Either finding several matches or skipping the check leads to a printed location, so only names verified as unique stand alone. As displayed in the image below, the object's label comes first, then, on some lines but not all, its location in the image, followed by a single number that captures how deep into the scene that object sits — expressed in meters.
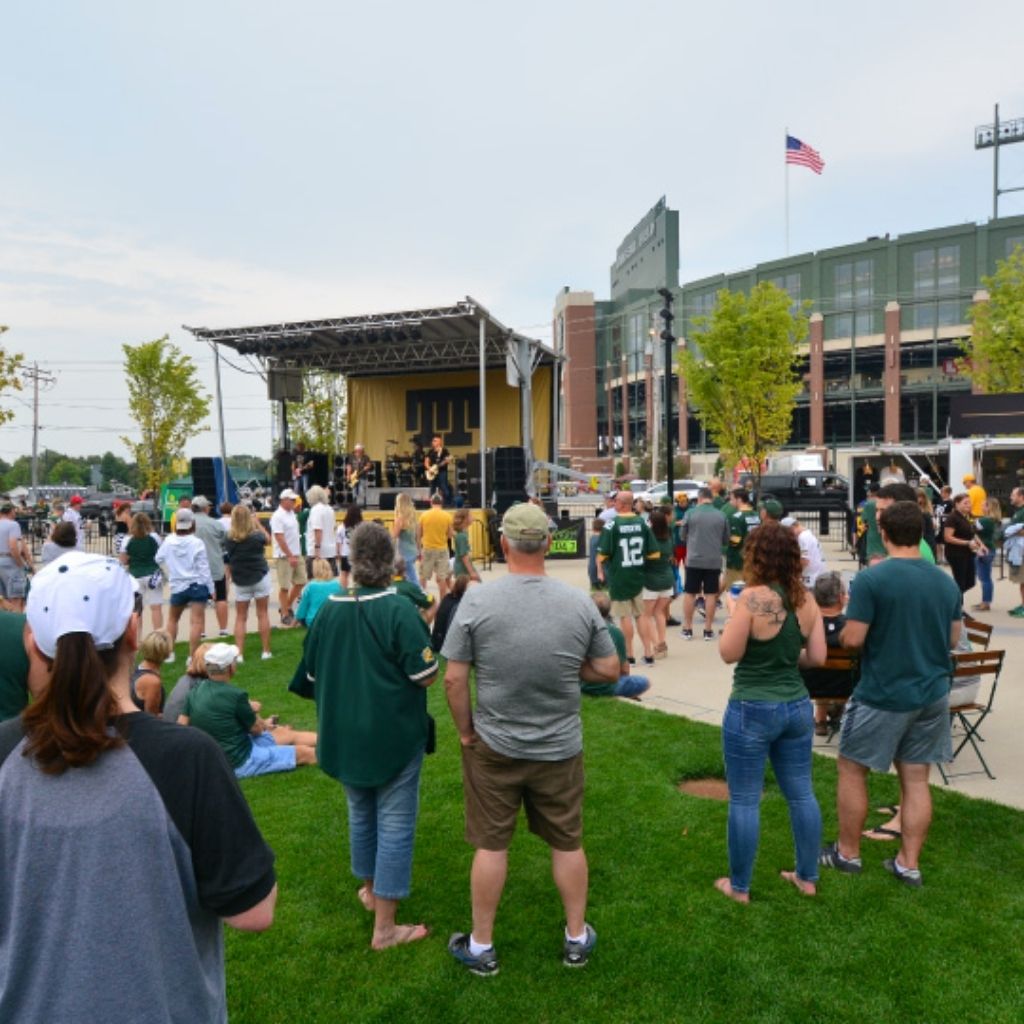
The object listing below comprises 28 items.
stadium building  49.28
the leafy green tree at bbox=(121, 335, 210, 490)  29.89
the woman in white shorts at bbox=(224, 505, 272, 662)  8.16
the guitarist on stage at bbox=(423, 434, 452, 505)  20.19
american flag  35.97
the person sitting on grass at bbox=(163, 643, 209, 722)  4.93
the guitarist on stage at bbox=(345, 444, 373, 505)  21.23
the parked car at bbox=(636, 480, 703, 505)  29.88
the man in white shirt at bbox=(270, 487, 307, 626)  9.54
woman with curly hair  3.44
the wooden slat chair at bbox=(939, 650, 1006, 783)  4.84
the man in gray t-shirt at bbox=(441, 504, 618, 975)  2.99
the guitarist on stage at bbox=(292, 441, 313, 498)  22.61
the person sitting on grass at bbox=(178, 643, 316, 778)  4.86
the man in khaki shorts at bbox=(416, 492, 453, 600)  10.96
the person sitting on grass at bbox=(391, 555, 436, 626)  4.91
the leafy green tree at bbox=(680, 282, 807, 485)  24.98
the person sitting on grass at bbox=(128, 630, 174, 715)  4.66
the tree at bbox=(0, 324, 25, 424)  18.88
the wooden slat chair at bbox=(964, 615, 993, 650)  5.77
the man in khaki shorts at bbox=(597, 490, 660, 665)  7.61
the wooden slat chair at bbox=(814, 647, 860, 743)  5.07
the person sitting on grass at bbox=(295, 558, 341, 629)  6.45
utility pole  31.77
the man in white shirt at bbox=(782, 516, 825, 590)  7.37
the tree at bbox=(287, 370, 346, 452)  33.56
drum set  24.44
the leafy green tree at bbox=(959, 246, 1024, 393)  23.48
